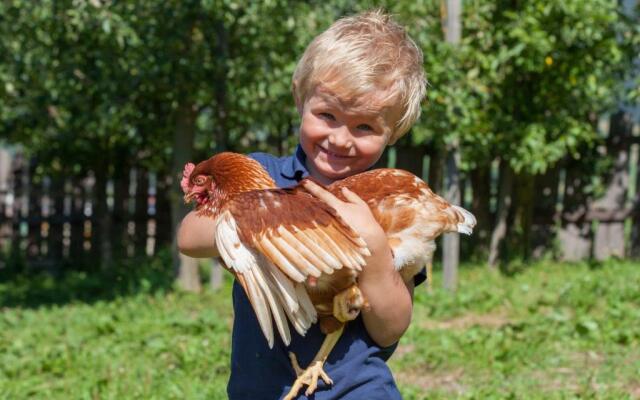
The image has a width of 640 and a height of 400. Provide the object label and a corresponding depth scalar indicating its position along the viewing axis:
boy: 2.14
